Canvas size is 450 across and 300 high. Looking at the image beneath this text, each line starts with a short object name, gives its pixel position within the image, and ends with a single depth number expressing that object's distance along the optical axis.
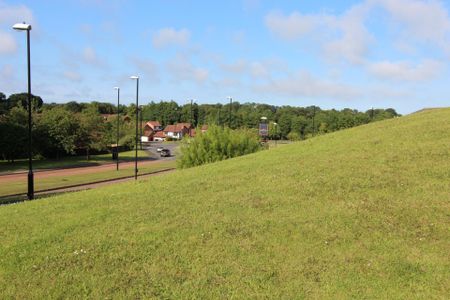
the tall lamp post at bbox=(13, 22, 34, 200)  18.34
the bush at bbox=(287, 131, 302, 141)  94.19
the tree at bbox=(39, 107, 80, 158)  61.62
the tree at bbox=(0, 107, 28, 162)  51.49
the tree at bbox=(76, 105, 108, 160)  66.50
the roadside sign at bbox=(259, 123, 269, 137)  57.36
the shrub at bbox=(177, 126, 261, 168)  27.28
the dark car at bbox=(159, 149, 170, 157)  78.94
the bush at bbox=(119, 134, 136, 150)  84.19
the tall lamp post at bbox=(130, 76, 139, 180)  41.61
